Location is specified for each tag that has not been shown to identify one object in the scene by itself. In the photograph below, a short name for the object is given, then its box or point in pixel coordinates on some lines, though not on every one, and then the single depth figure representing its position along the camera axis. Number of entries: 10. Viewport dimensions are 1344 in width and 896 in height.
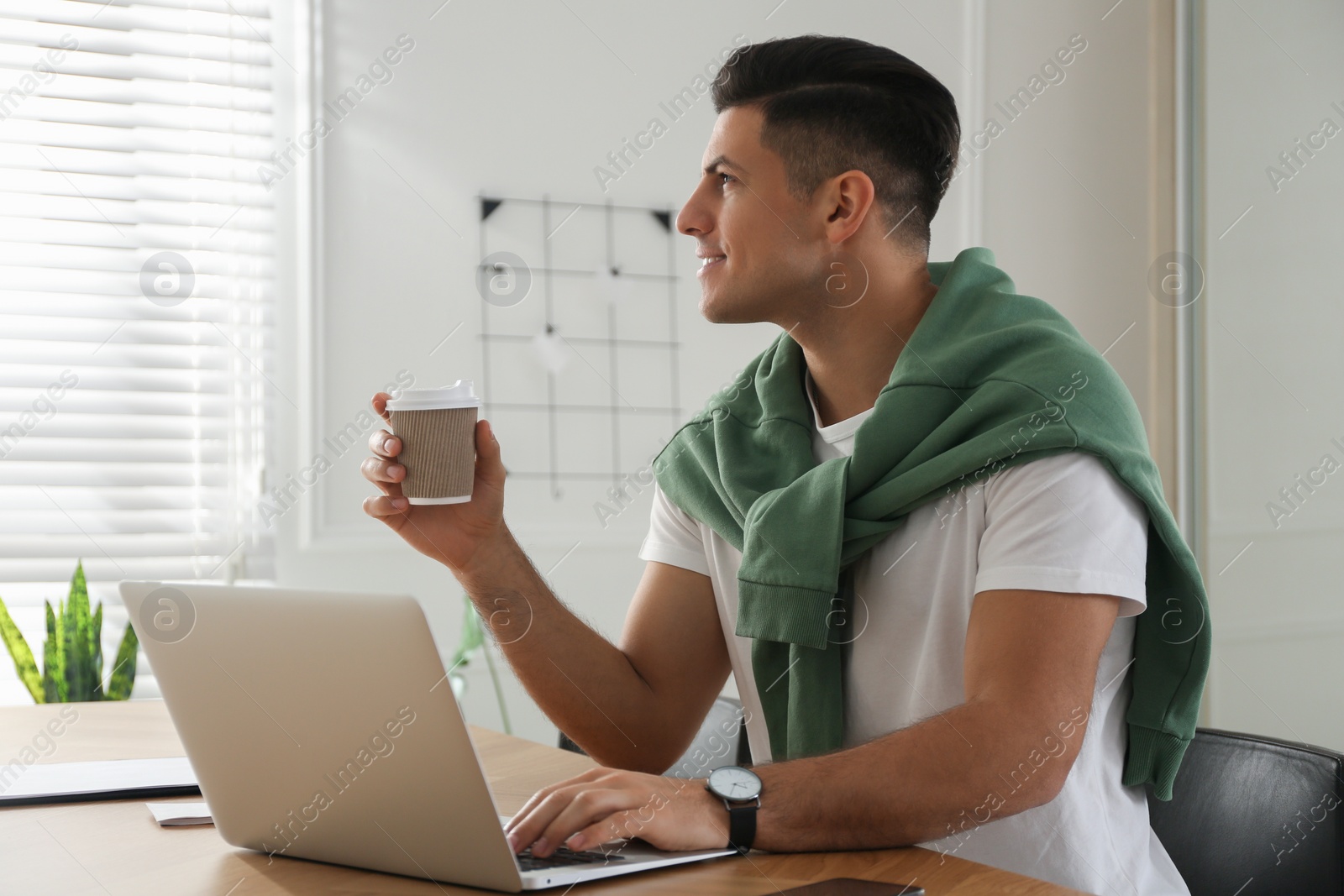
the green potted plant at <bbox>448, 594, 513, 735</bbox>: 2.71
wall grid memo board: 2.90
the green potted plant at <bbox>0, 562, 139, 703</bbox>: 2.42
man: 1.04
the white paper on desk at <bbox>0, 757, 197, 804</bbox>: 1.14
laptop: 0.76
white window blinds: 2.60
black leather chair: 0.97
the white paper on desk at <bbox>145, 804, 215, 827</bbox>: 1.03
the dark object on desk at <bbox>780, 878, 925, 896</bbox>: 0.78
